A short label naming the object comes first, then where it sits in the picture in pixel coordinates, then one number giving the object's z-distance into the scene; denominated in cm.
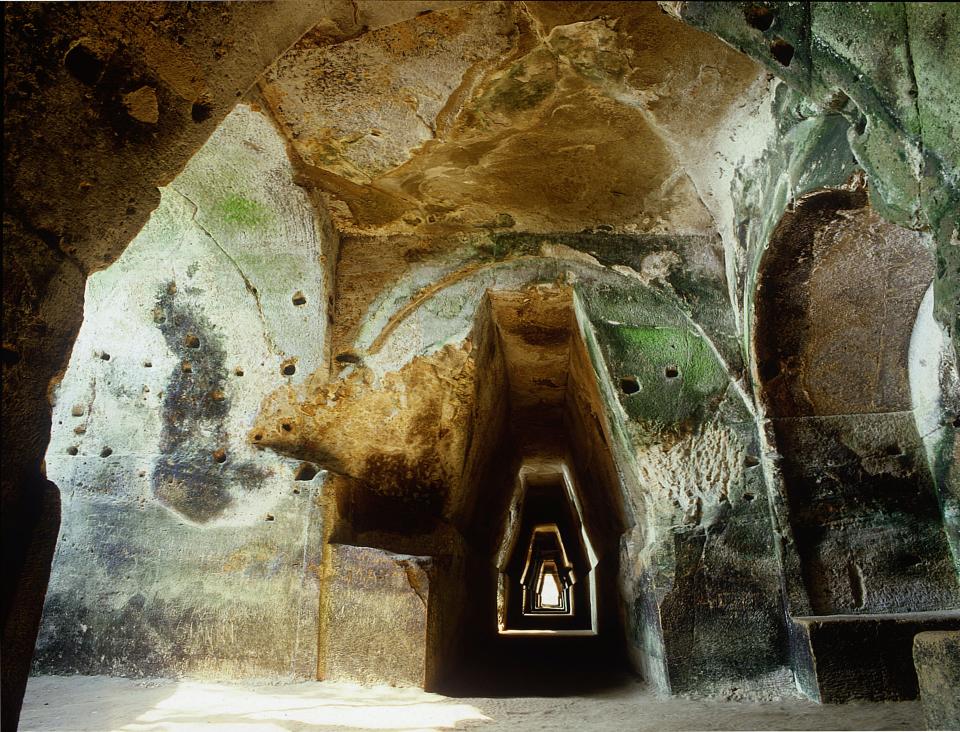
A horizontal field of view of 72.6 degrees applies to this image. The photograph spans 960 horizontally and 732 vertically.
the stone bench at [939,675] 190
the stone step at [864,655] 296
